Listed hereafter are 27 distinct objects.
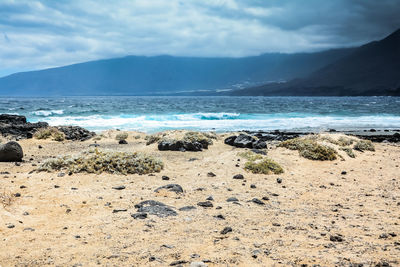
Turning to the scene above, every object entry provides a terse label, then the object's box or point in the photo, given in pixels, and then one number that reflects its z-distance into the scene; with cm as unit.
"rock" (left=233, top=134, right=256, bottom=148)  1575
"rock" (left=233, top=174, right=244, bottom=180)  948
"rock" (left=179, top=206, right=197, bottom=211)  669
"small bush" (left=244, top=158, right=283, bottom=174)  1029
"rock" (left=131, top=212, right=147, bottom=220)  612
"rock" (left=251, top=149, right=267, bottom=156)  1285
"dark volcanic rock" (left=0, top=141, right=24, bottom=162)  1152
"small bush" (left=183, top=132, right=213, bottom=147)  1490
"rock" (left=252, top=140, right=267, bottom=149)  1520
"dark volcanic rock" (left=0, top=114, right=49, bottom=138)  2110
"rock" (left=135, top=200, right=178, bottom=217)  634
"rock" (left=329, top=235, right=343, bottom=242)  509
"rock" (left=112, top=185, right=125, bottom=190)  810
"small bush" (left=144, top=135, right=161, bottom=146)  1627
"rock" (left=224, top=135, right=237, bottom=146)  1663
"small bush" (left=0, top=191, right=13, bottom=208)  658
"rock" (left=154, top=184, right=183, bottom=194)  791
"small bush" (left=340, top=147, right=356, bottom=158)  1356
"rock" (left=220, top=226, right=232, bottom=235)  539
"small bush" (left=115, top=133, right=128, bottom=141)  1986
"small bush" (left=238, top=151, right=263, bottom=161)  1116
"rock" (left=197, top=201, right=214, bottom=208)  693
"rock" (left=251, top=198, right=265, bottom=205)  726
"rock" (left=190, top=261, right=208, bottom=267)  418
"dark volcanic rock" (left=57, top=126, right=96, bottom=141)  2030
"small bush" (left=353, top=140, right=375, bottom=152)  1534
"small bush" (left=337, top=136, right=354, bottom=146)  1523
